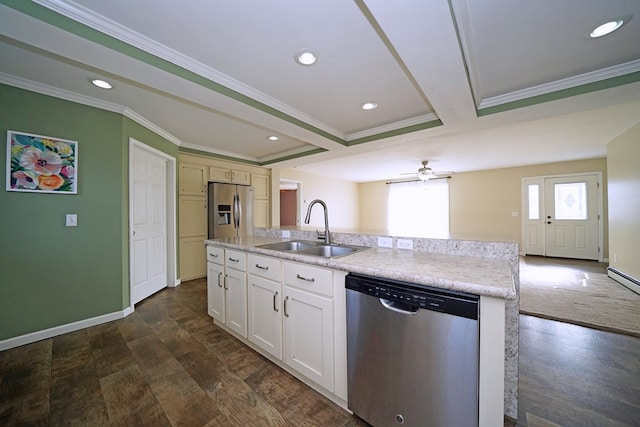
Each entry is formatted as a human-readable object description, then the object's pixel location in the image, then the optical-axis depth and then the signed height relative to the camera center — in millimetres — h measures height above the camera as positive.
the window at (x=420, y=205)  7258 +288
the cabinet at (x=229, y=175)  4383 +768
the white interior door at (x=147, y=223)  2932 -113
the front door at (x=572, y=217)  5465 -104
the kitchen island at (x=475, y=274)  929 -289
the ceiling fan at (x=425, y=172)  5156 +909
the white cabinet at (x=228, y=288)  2053 -688
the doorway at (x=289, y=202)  6484 +364
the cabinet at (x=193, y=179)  3998 +631
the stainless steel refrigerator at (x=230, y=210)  4223 +88
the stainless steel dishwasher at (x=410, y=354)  982 -651
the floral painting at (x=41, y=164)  2055 +479
